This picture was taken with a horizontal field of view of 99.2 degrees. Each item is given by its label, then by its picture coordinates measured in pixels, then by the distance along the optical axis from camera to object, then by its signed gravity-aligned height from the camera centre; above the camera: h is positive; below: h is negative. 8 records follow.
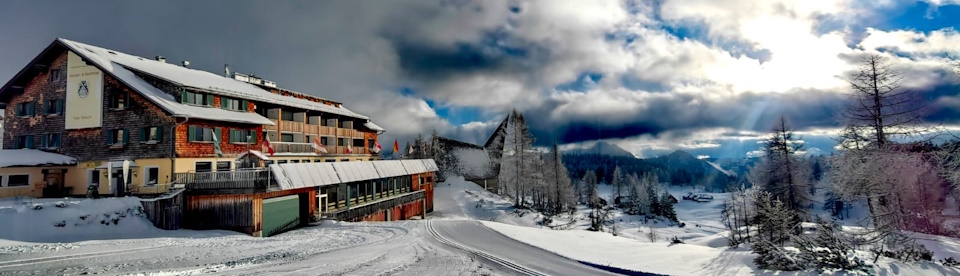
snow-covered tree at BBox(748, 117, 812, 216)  38.22 -1.94
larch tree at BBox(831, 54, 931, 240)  20.45 -0.16
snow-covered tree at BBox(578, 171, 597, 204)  111.01 -8.84
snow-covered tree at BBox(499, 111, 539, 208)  58.19 +0.32
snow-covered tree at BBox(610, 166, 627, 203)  127.47 -8.61
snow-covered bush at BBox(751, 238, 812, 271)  12.89 -3.47
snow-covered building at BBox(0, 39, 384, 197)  25.64 +3.31
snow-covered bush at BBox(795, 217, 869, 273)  12.53 -3.26
